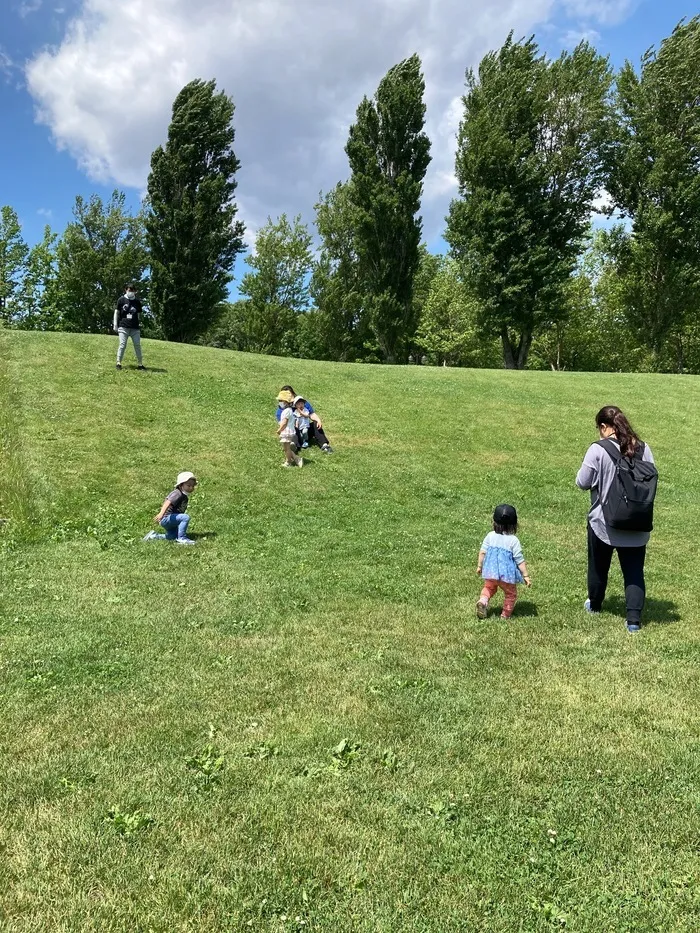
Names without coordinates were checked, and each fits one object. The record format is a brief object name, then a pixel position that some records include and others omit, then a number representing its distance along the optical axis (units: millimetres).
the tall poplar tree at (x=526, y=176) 41156
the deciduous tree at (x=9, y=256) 58906
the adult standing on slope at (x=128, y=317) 20031
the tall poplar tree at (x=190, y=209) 42906
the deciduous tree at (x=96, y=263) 56406
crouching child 11023
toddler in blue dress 7766
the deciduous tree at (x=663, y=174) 40125
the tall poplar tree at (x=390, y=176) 42969
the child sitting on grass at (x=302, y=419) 17297
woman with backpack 7094
